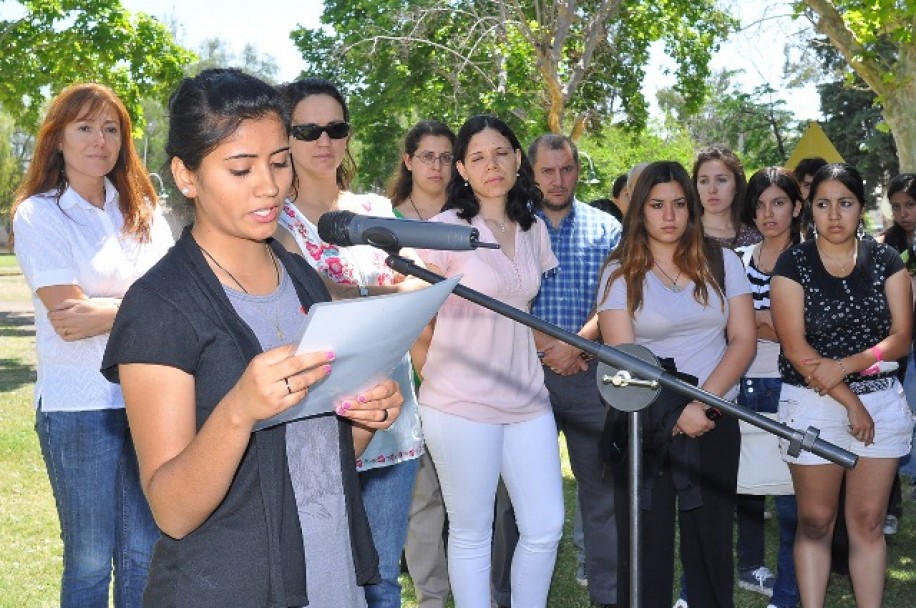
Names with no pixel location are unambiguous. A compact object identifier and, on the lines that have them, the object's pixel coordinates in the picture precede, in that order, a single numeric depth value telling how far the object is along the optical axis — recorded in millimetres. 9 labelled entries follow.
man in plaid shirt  5605
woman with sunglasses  3916
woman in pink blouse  4562
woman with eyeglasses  6102
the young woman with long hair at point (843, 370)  4852
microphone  2410
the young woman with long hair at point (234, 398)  2119
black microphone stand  2387
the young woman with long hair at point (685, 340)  4715
